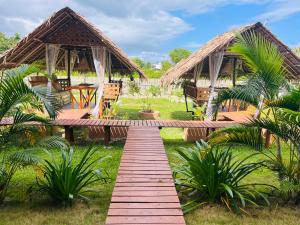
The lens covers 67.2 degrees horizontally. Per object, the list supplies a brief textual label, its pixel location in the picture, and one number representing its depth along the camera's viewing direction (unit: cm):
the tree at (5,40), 2443
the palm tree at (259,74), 324
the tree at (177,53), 4435
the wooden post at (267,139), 612
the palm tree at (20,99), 295
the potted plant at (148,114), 971
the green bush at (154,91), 1633
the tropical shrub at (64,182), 326
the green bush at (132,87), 1339
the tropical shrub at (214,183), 332
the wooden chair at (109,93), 808
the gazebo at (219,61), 758
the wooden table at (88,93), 815
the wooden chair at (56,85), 835
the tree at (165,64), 3950
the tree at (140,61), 4720
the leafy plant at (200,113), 812
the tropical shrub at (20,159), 280
